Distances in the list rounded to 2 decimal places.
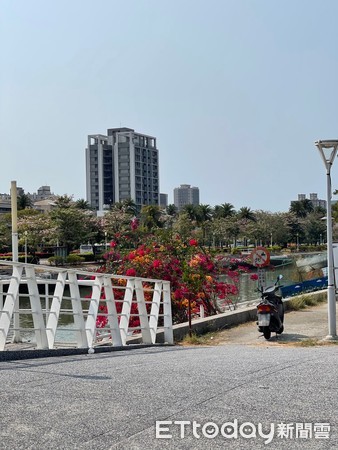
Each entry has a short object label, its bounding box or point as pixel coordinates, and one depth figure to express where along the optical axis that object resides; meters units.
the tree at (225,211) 122.89
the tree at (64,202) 81.43
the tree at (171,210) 137.40
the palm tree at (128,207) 105.80
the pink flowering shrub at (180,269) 16.39
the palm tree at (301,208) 141.75
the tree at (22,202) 107.75
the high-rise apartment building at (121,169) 177.00
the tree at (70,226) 73.38
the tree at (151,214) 100.69
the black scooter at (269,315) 12.91
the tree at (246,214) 120.23
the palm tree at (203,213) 116.19
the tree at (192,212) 115.90
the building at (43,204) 136.75
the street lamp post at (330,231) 12.62
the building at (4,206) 128.16
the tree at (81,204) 110.66
